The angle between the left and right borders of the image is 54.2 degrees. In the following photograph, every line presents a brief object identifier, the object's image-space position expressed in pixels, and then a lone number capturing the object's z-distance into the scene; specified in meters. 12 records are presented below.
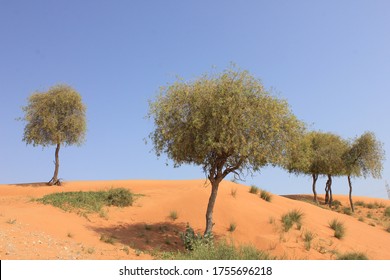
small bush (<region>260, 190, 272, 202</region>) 28.34
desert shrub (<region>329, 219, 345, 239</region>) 22.53
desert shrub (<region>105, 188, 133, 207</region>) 24.39
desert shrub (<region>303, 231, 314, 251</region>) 19.28
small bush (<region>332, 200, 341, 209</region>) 49.41
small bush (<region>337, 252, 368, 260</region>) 17.75
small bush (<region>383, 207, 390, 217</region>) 44.07
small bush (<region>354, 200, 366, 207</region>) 51.96
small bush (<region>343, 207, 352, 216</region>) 41.54
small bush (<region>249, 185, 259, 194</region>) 29.76
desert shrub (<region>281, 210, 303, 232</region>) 21.72
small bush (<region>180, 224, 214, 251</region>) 17.10
